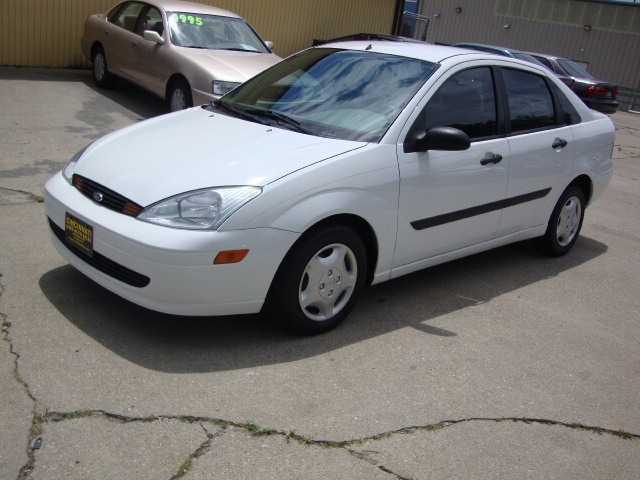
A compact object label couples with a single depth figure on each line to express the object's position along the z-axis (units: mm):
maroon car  18125
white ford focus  3910
